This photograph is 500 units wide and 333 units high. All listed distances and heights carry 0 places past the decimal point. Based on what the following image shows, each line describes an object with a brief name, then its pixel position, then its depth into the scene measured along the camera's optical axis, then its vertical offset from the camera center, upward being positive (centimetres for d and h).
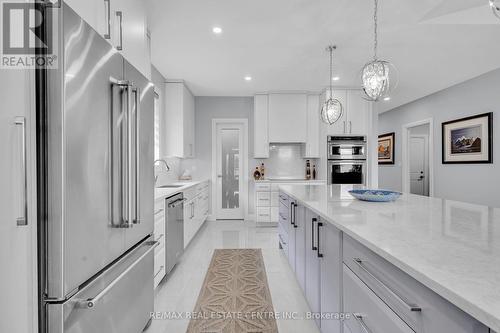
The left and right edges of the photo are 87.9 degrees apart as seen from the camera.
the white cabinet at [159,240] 234 -73
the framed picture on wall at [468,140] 429 +44
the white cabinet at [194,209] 351 -70
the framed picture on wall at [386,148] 701 +45
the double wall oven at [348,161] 502 +7
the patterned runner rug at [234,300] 193 -119
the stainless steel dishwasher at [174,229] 264 -71
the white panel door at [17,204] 87 -14
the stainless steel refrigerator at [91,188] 101 -10
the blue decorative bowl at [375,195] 189 -23
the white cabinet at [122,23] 128 +83
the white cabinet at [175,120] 454 +79
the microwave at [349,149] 503 +30
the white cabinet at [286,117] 524 +97
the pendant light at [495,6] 110 +67
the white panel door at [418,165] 734 -2
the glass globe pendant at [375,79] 211 +71
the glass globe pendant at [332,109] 345 +74
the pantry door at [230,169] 567 -9
